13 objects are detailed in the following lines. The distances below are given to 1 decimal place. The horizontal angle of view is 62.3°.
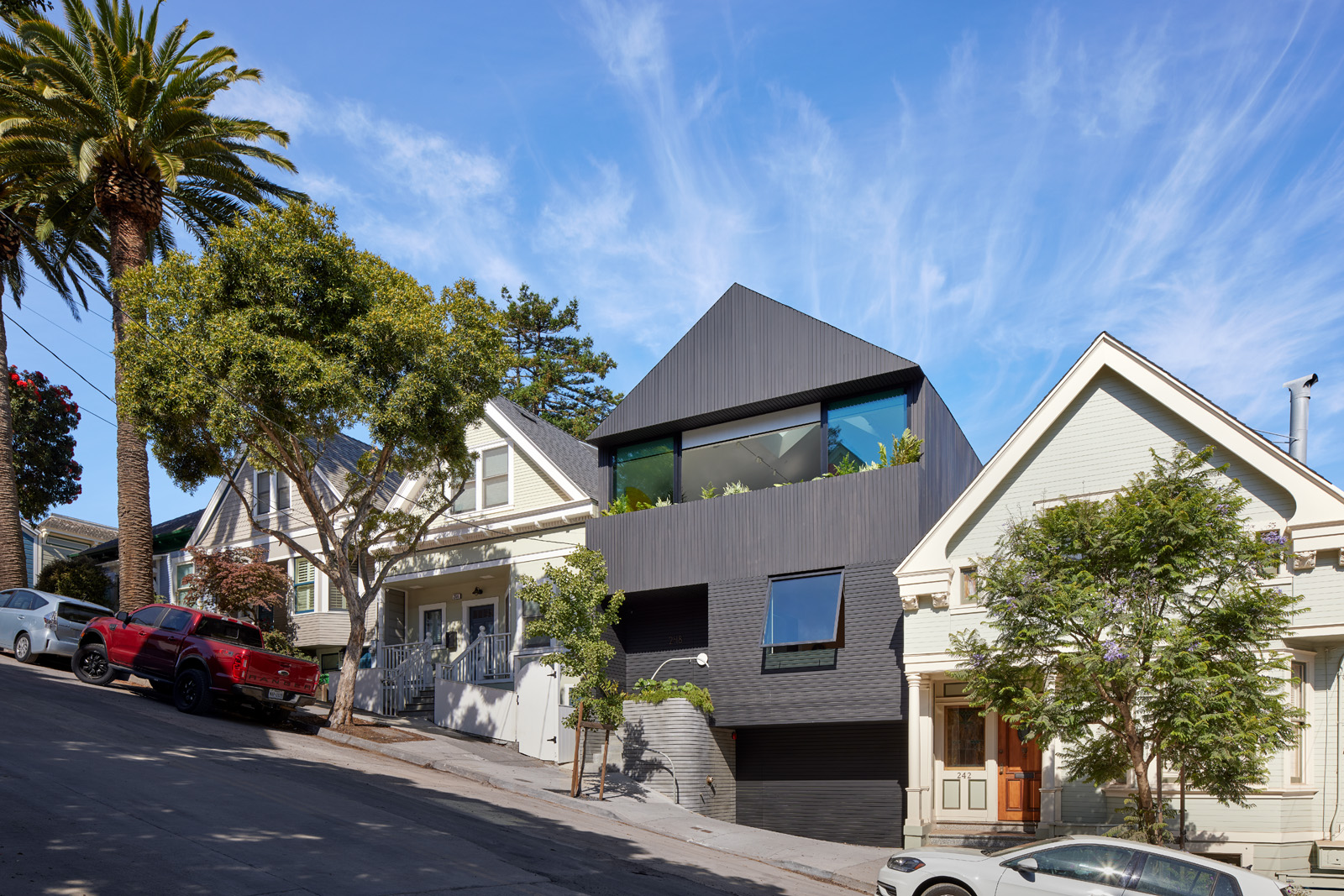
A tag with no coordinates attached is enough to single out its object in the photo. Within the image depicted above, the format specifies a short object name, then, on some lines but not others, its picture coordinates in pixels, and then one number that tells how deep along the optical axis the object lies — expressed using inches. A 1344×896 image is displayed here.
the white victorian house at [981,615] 575.8
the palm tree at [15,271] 1090.7
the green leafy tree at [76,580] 1250.0
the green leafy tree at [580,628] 715.4
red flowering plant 1647.4
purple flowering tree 474.9
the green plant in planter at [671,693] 790.5
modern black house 759.7
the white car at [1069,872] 408.8
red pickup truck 784.9
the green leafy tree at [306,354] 785.6
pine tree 1857.8
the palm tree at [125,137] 939.3
